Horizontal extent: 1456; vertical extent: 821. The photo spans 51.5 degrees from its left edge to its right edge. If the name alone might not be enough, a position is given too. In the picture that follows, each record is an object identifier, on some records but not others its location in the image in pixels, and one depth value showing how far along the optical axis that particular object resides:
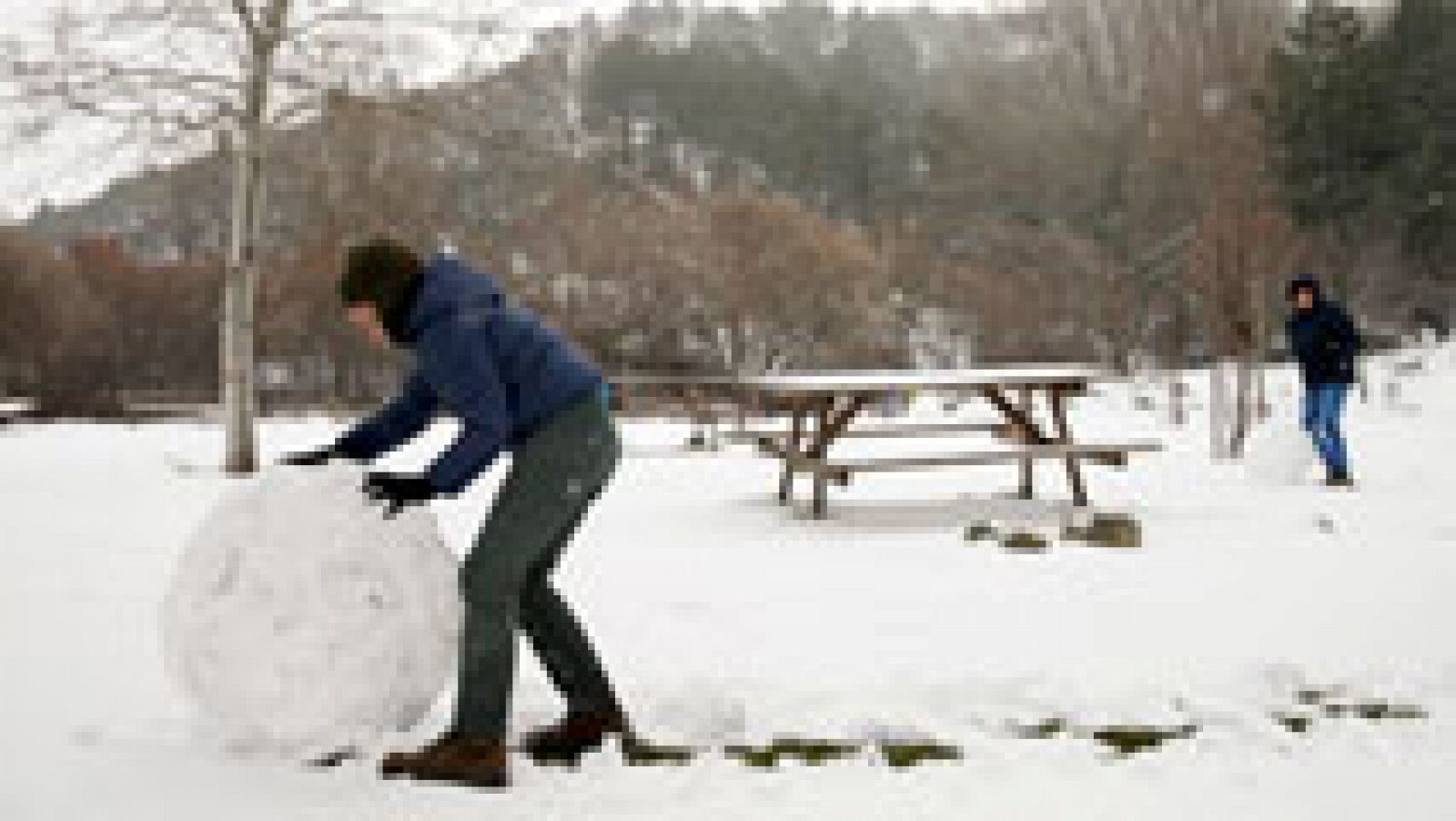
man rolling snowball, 3.73
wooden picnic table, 9.01
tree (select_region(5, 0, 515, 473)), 13.23
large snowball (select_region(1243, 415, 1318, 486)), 11.98
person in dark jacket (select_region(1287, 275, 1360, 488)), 11.91
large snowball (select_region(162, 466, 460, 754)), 3.94
